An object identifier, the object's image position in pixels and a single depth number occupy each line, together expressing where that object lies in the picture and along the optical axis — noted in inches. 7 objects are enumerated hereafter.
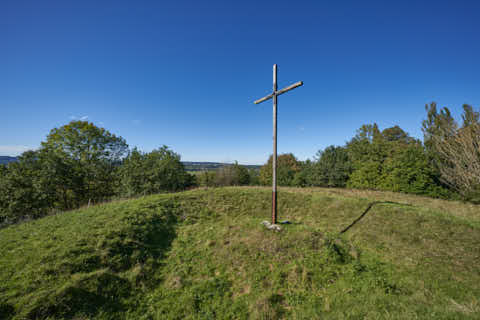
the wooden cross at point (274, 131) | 282.7
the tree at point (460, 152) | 538.9
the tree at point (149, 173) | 830.5
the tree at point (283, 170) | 1266.0
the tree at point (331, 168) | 938.7
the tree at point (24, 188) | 625.0
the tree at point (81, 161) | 741.3
